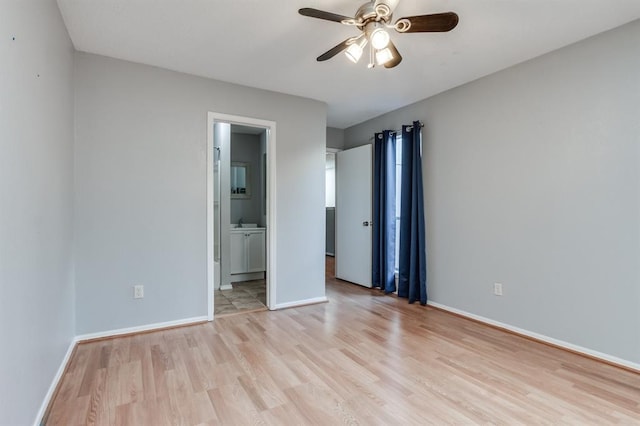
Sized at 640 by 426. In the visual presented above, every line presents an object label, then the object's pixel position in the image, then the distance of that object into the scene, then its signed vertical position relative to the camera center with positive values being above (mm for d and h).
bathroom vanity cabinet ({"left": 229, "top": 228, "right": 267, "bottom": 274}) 4980 -571
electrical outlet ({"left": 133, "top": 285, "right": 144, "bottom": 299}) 2980 -717
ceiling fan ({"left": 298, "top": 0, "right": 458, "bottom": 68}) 1860 +1142
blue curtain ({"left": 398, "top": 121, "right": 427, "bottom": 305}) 3896 -100
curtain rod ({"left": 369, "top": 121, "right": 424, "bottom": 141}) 3968 +1117
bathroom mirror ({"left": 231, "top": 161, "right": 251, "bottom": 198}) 5801 +622
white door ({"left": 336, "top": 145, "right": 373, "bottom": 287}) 4703 -2
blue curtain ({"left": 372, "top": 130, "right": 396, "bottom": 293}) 4398 +66
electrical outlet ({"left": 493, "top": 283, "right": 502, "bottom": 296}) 3190 -751
